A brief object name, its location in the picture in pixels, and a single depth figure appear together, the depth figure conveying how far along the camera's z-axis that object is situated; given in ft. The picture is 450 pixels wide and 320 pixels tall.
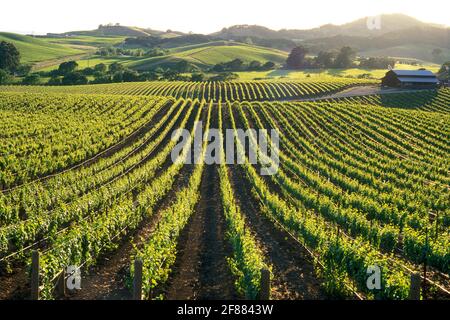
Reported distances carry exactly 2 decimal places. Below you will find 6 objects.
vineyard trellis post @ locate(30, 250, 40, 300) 34.07
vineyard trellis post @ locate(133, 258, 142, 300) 32.30
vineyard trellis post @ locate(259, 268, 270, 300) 32.22
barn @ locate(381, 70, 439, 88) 301.22
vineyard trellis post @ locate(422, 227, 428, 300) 44.79
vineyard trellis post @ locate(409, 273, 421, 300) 31.47
